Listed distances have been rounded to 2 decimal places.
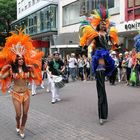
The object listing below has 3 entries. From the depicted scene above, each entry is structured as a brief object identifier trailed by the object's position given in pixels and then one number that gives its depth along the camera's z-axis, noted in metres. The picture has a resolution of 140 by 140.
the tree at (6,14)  29.75
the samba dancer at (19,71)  4.03
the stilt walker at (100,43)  4.58
